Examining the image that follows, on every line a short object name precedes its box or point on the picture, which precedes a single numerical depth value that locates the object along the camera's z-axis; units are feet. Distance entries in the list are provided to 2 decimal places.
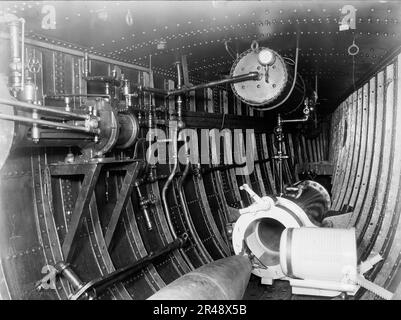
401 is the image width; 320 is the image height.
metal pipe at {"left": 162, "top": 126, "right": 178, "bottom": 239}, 14.46
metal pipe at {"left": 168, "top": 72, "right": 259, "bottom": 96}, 13.87
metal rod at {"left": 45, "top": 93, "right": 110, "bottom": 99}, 10.06
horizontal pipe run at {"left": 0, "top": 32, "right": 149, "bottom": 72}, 9.73
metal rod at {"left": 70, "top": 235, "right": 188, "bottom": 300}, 9.40
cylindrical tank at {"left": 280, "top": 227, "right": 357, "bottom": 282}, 9.35
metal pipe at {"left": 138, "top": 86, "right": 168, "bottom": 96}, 13.02
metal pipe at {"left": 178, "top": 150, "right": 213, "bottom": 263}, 15.53
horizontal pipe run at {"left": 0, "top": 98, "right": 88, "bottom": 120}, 7.46
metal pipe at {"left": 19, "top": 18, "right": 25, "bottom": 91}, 8.35
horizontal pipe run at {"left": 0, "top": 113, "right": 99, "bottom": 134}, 7.55
